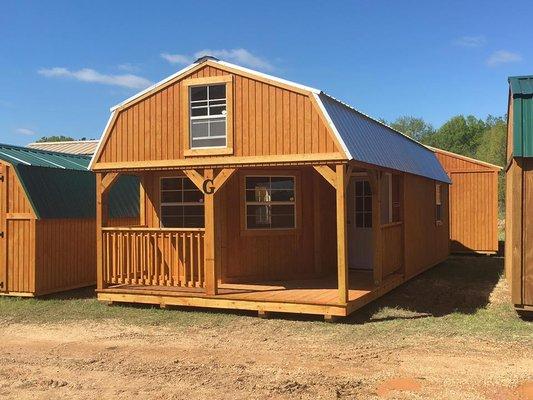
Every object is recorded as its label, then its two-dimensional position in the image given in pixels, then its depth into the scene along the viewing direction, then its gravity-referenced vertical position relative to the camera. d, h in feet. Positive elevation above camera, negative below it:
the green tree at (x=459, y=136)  240.94 +27.03
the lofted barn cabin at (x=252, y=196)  28.91 +0.16
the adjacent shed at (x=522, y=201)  27.07 -0.23
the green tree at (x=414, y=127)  243.81 +31.23
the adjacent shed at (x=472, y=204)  61.57 -0.75
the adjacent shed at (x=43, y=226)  36.52 -1.79
